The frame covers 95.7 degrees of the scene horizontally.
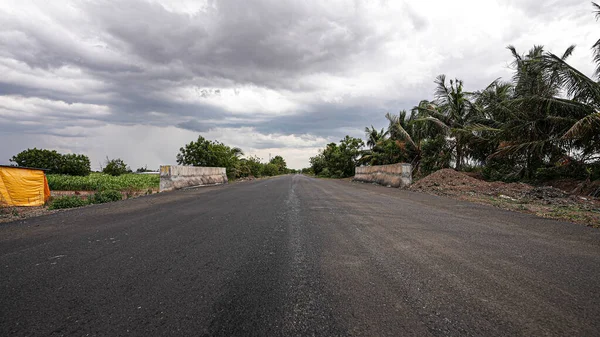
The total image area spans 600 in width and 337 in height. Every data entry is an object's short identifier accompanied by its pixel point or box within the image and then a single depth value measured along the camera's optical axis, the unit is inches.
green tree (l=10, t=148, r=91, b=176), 1069.8
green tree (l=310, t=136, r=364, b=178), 1642.5
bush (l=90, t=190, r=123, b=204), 383.9
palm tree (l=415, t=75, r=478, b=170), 798.5
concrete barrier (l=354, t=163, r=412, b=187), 698.2
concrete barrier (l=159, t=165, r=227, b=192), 594.5
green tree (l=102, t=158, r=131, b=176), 1301.7
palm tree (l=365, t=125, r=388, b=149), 1439.0
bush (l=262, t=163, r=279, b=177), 2698.3
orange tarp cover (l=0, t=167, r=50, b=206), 351.3
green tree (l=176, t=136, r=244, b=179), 1084.5
